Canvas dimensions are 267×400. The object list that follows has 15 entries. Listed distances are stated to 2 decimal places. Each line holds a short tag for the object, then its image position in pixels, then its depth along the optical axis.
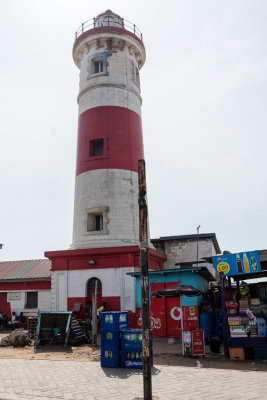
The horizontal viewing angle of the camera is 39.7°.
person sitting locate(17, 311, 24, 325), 24.08
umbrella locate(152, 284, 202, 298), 13.02
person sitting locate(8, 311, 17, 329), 23.67
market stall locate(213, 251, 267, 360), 11.45
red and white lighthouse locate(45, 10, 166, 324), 19.38
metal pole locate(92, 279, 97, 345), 14.92
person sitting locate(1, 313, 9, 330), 23.75
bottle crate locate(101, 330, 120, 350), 10.39
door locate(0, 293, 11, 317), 25.42
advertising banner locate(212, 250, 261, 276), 11.92
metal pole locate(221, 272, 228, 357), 11.84
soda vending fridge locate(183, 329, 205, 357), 11.91
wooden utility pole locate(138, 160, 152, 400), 6.94
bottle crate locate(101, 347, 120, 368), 10.26
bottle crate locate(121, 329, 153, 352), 10.20
